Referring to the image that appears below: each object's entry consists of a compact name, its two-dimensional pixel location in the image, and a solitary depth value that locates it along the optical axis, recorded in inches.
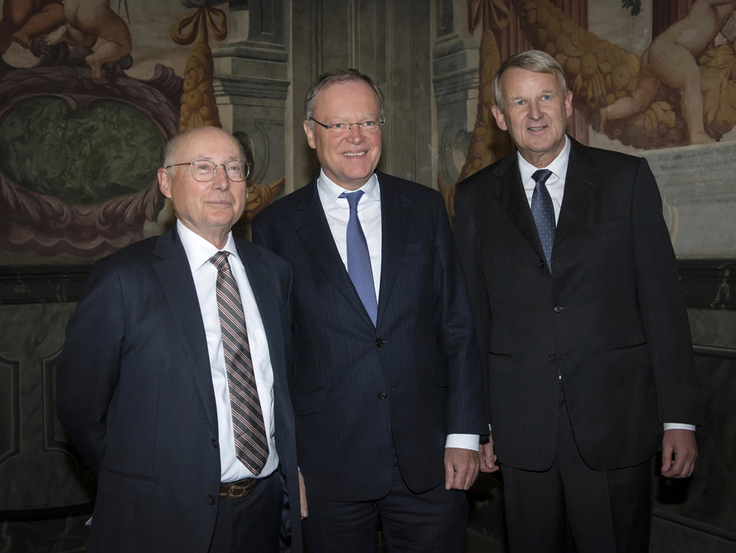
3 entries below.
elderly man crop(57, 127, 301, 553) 81.5
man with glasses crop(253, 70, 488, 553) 96.7
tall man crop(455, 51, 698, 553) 98.7
